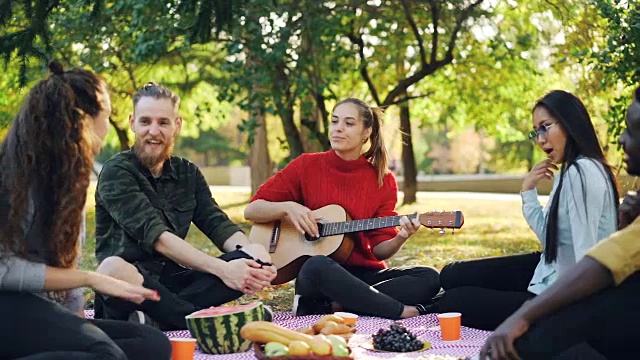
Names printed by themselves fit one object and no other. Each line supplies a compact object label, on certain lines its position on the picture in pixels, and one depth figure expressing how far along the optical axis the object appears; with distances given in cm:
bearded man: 489
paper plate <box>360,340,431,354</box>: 454
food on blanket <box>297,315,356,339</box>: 458
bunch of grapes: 448
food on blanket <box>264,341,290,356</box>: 375
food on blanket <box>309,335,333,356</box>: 375
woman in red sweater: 536
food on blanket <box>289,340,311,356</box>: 371
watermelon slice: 442
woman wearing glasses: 441
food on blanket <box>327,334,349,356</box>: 383
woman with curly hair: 347
